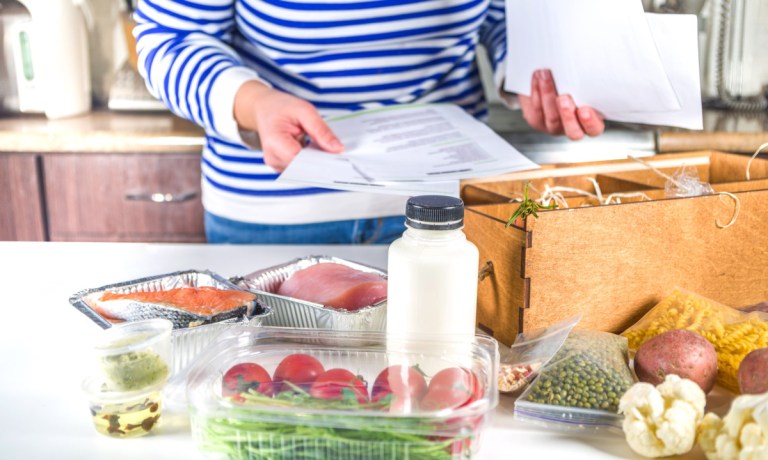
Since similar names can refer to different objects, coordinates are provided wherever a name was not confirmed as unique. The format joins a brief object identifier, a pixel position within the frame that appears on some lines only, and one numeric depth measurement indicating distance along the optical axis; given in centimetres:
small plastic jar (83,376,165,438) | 68
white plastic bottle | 72
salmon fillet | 80
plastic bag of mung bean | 70
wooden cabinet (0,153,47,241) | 207
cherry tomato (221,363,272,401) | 64
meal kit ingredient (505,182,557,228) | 82
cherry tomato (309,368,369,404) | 62
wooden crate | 84
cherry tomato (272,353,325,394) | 65
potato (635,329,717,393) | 73
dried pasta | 77
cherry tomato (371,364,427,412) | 62
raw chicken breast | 86
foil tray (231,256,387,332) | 82
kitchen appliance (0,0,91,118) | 216
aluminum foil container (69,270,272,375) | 76
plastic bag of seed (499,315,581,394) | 75
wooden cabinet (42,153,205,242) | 209
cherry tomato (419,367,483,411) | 62
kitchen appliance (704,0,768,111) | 237
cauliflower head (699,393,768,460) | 60
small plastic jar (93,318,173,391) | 68
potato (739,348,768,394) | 68
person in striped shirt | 120
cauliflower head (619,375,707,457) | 65
